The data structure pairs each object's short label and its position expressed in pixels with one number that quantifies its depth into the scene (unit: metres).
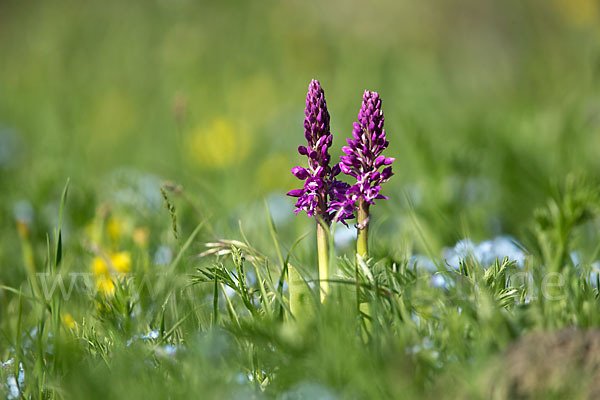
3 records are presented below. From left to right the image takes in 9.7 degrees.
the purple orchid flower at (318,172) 2.30
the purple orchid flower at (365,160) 2.30
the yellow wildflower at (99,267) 2.54
